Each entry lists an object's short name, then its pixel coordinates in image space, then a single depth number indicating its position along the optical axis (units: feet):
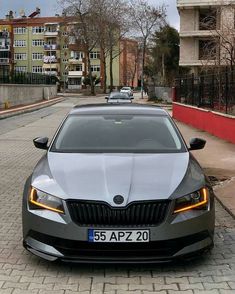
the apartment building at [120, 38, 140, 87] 272.56
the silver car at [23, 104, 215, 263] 11.12
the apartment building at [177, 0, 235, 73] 155.40
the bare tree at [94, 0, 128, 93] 199.20
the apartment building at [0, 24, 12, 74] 314.65
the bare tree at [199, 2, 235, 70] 63.58
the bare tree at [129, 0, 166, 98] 173.80
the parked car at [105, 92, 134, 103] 84.31
